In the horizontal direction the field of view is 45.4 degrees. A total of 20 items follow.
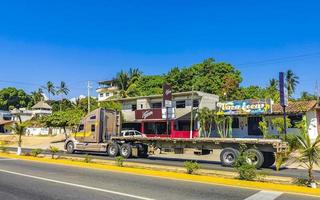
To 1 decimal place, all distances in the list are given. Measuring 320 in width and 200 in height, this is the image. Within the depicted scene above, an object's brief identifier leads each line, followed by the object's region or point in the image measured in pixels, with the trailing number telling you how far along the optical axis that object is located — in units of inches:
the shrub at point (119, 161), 683.4
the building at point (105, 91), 3980.1
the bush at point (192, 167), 557.9
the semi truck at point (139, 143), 792.9
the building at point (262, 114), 1505.9
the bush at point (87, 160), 760.2
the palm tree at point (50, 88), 4960.6
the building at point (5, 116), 4068.4
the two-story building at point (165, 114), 1795.0
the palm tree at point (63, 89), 4669.8
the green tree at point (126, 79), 3135.6
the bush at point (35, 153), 937.6
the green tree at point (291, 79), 3745.6
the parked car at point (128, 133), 1245.4
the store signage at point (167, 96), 1616.6
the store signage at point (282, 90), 875.2
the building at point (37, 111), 3997.5
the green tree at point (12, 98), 4896.7
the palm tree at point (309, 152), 435.5
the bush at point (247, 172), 476.7
